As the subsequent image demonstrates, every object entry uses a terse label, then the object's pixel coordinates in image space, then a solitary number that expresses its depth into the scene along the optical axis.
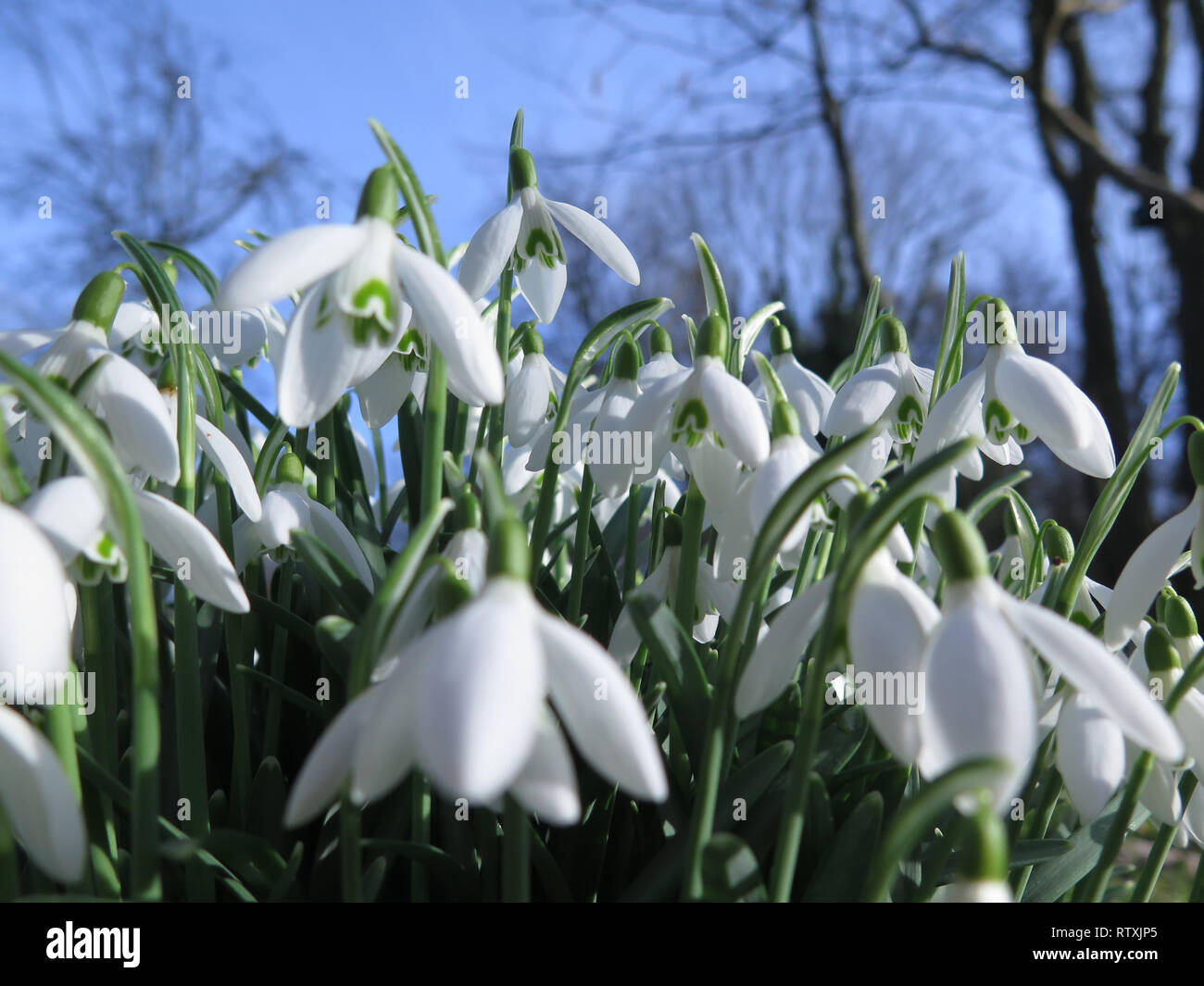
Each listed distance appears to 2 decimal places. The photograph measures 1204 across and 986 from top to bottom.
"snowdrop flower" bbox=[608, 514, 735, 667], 0.28
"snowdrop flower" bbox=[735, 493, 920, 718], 0.20
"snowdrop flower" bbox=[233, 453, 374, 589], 0.27
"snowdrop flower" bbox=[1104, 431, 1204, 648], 0.24
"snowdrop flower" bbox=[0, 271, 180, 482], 0.22
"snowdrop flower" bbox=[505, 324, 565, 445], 0.32
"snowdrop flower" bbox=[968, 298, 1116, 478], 0.26
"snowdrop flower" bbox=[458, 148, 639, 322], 0.28
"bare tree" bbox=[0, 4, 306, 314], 5.19
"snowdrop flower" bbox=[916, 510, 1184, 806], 0.19
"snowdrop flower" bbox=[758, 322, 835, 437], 0.34
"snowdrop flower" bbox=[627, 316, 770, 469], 0.25
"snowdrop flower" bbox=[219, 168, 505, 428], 0.21
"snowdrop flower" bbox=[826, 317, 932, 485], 0.29
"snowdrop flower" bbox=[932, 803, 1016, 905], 0.18
